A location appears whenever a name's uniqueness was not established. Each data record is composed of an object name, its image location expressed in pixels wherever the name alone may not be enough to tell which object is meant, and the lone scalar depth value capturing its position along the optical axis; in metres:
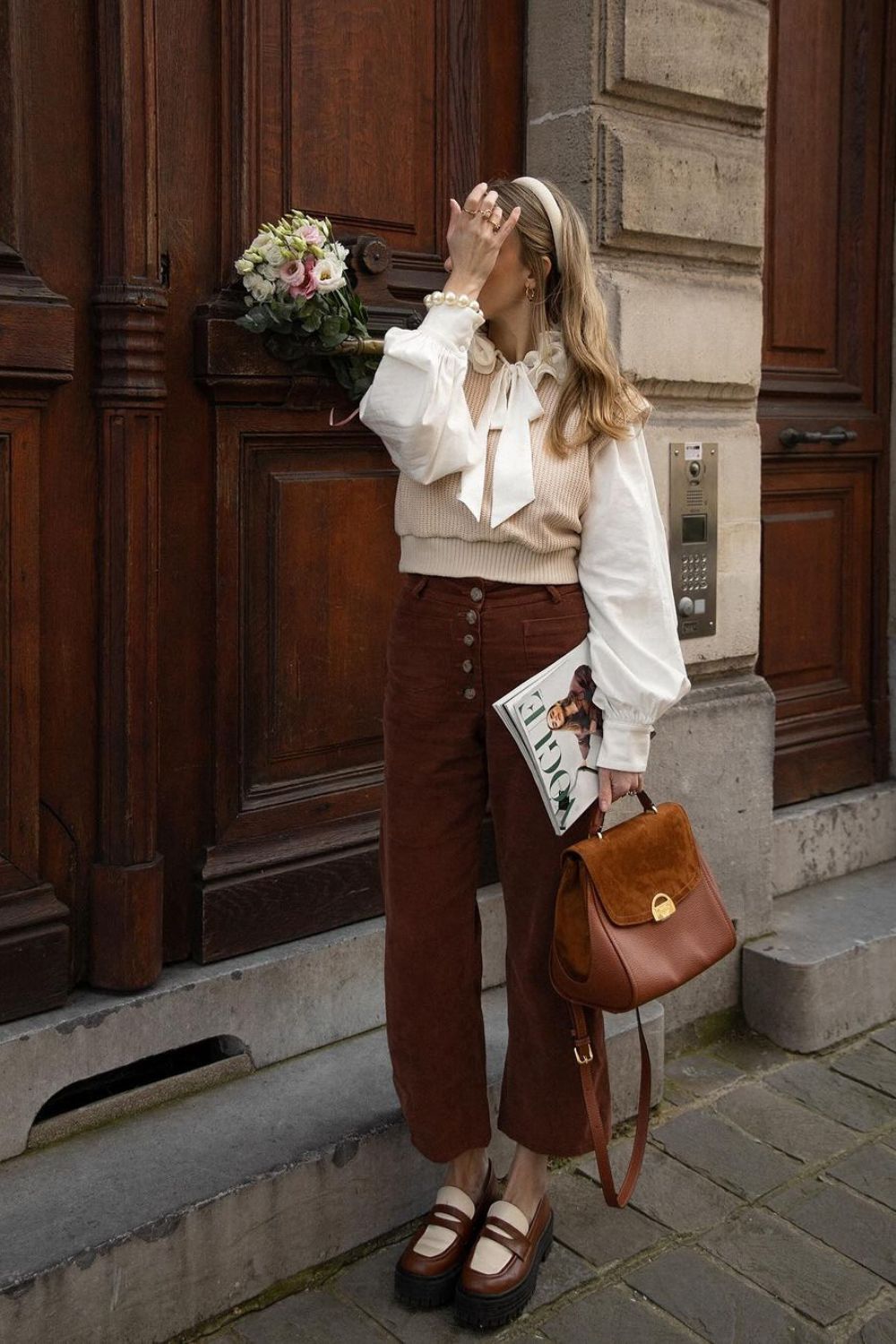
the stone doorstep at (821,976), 4.01
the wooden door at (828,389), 4.56
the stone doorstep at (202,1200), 2.56
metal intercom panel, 3.86
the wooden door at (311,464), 3.24
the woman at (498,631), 2.61
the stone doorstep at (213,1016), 2.91
